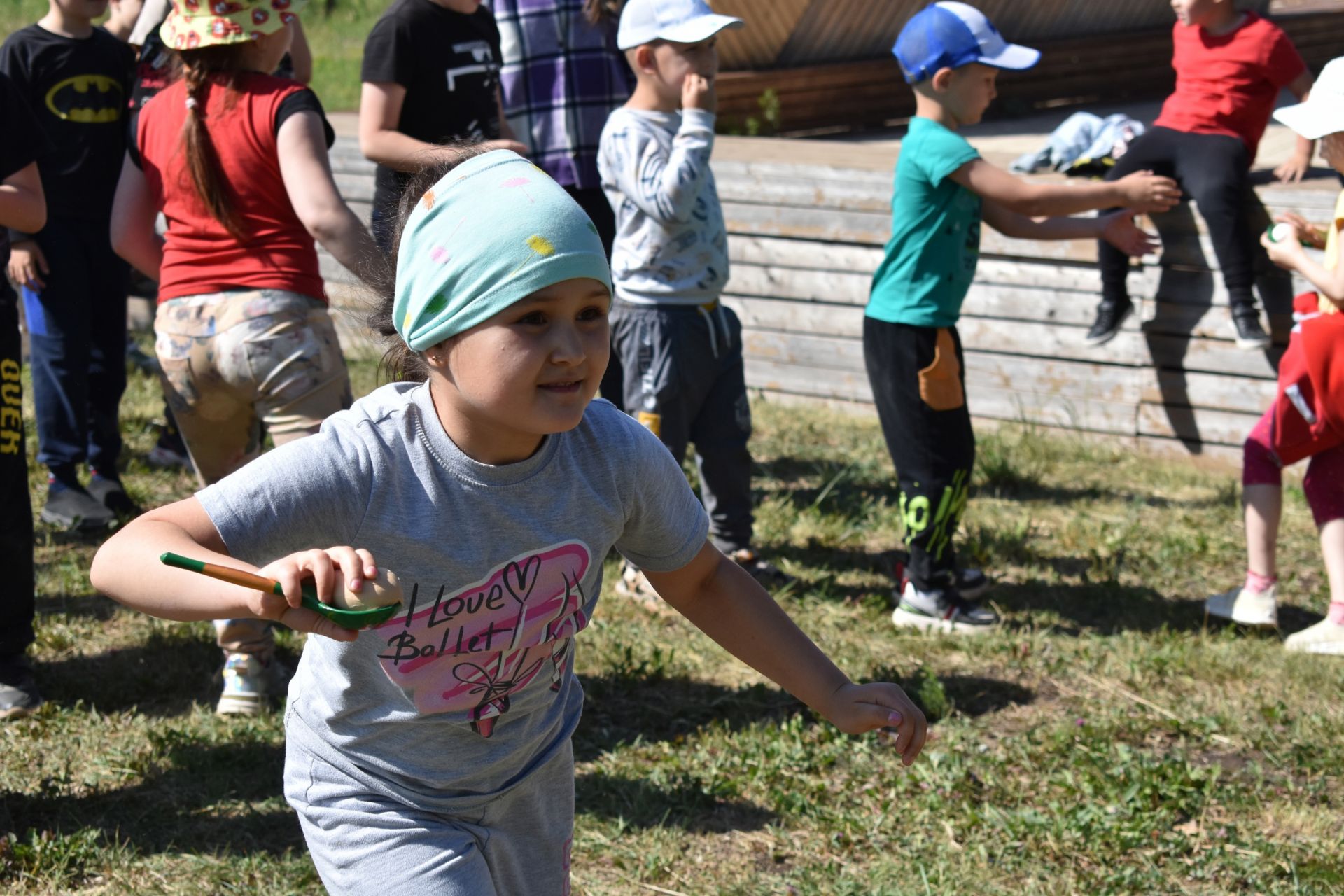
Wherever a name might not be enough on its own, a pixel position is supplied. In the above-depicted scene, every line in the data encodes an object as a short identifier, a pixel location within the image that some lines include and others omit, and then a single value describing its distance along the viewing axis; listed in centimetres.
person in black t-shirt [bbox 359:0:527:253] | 451
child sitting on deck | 587
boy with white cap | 429
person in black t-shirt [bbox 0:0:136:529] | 523
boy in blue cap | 433
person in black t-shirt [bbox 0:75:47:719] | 361
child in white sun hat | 430
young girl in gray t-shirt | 192
